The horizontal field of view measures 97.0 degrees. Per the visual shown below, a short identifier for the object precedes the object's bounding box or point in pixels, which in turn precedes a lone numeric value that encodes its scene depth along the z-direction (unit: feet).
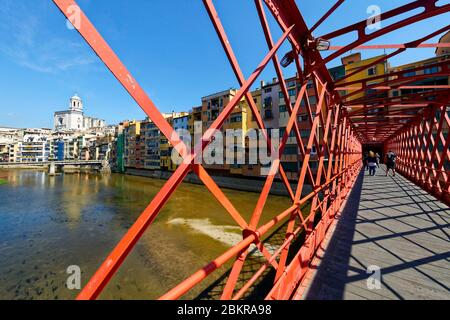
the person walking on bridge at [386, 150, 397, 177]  50.62
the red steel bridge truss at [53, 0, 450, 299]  4.39
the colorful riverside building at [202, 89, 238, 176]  109.19
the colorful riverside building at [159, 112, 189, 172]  139.13
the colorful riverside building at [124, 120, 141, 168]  180.47
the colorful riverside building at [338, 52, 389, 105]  87.41
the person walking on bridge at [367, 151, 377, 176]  55.08
